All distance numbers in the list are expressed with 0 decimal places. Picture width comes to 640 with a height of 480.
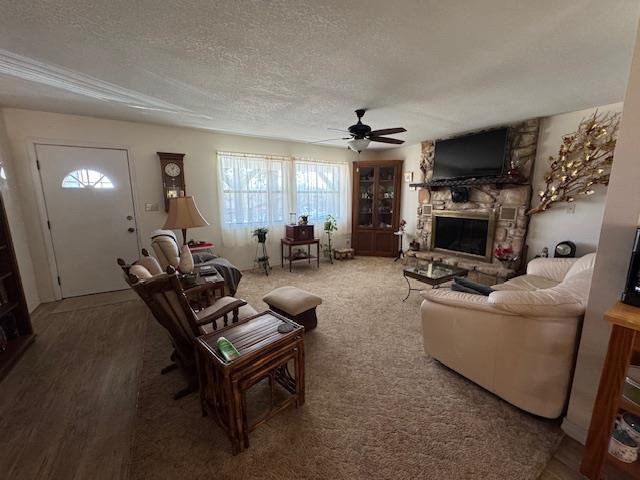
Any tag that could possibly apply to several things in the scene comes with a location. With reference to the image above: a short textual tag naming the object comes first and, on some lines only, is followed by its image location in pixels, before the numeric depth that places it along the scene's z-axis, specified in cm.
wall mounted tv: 392
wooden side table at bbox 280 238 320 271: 487
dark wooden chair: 156
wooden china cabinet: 567
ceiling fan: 304
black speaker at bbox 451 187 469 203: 448
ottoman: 254
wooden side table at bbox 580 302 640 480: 115
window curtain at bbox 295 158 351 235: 531
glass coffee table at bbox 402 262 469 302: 309
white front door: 336
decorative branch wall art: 308
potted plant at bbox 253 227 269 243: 462
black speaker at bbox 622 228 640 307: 118
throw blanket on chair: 328
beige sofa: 153
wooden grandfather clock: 391
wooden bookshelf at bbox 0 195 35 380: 237
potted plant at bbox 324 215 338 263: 550
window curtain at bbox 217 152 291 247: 452
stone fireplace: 382
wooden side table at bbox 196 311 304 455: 140
